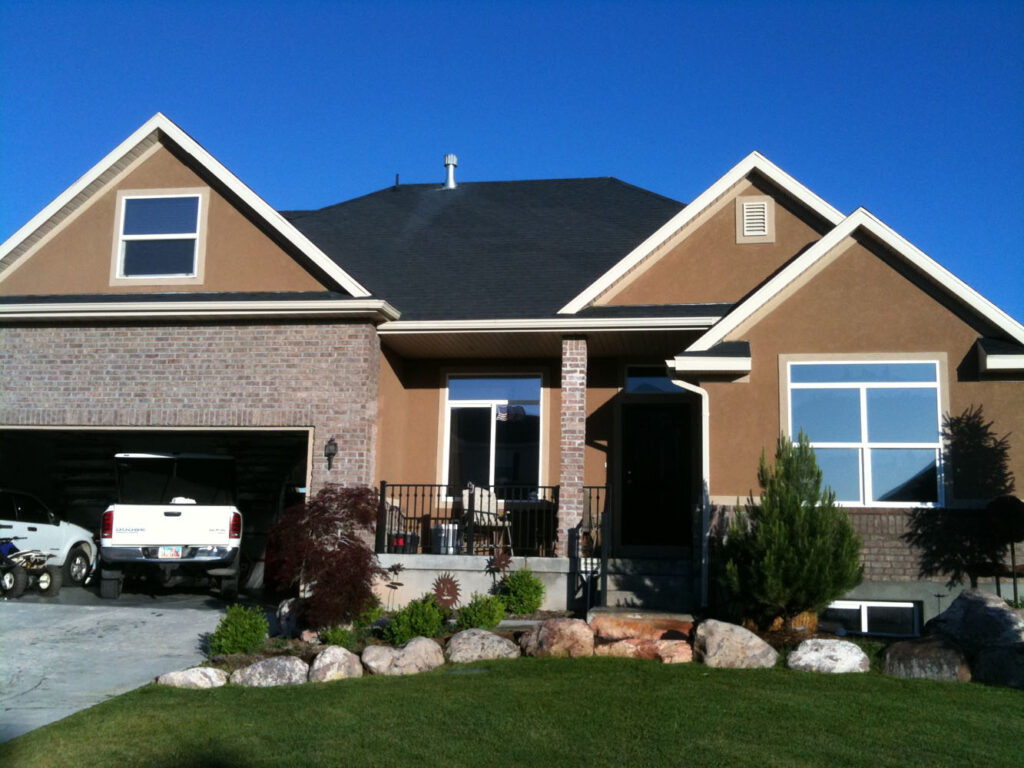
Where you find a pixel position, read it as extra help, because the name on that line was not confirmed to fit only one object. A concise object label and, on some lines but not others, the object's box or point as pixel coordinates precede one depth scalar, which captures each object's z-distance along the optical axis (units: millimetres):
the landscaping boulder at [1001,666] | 8812
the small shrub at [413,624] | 10578
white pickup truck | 13570
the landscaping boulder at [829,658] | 9258
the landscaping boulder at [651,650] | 9711
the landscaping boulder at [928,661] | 9117
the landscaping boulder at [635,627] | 10570
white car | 14555
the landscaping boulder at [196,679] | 9406
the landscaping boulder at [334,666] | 9562
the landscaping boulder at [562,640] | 9984
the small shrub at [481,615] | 10992
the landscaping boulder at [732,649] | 9477
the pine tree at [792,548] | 9938
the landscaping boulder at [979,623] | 9438
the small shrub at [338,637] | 10445
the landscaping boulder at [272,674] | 9492
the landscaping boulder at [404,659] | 9719
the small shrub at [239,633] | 10242
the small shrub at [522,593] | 12188
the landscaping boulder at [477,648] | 10008
